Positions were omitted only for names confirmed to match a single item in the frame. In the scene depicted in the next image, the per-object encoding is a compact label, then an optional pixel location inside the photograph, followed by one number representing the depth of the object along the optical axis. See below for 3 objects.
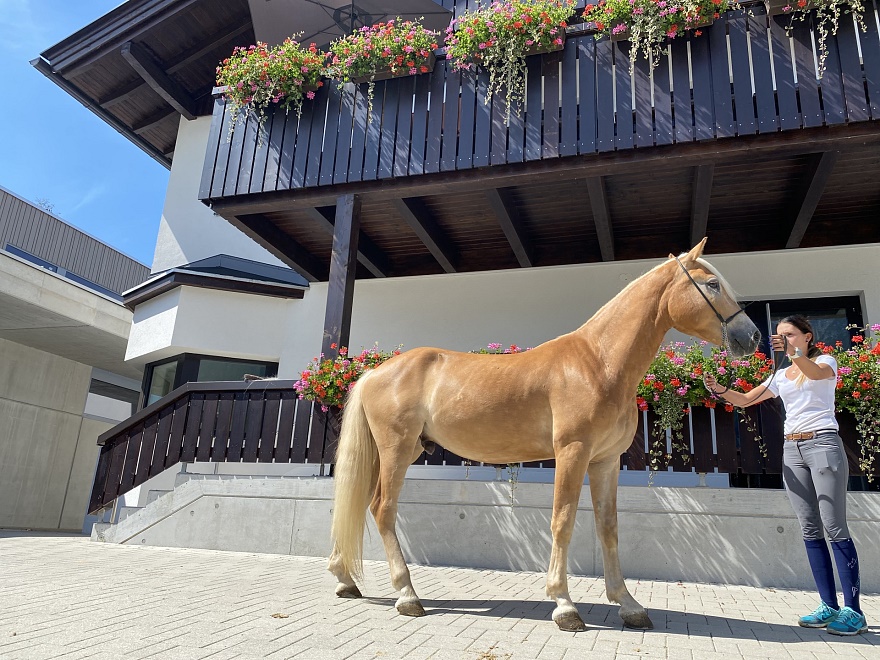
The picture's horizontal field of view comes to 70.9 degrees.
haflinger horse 3.79
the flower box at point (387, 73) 7.81
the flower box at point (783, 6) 6.36
